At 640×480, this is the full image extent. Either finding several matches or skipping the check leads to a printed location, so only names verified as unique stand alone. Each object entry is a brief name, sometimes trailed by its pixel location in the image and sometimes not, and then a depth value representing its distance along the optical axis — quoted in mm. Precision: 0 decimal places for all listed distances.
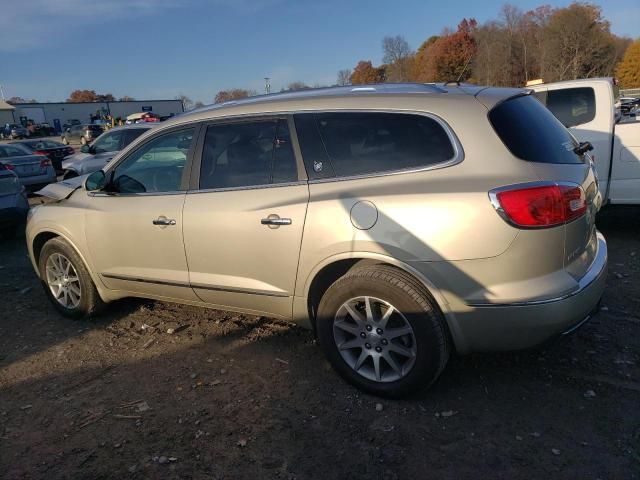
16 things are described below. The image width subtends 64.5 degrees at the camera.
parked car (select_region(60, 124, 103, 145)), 42584
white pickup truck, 5941
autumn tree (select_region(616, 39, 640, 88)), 55125
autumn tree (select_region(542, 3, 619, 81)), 49000
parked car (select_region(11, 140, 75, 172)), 16609
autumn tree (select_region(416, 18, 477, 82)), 69125
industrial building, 77312
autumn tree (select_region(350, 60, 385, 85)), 79125
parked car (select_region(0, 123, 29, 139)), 52969
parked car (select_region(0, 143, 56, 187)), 11836
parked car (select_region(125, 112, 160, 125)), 41381
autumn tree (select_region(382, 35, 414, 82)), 74625
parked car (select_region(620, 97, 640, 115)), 8656
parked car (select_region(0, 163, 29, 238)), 7512
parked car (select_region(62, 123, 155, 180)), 11250
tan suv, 2668
